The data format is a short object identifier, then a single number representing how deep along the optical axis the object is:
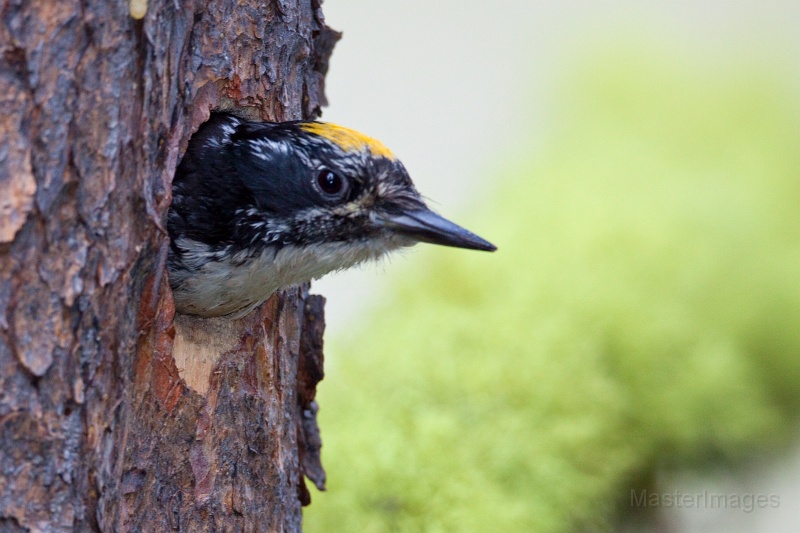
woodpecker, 3.33
